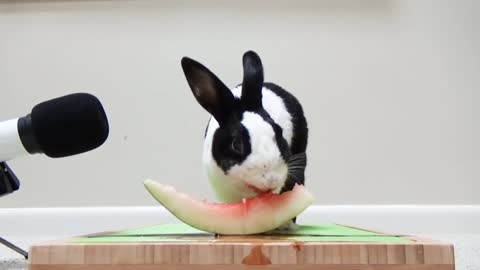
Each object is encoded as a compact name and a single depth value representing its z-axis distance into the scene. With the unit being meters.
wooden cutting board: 0.43
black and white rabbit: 0.58
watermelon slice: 0.55
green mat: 0.47
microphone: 0.60
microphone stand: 0.64
